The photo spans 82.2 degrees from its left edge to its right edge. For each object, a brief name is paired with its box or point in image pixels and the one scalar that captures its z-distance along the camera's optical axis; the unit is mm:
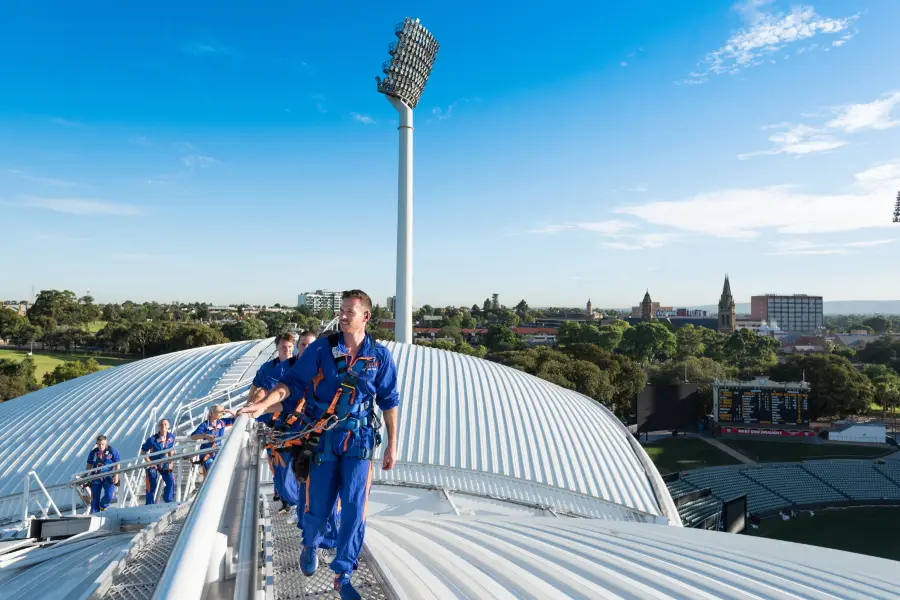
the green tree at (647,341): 67250
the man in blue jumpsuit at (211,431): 6278
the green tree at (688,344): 71125
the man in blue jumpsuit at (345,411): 3338
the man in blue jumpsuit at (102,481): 8594
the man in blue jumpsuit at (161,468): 8531
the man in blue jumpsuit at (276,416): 4348
